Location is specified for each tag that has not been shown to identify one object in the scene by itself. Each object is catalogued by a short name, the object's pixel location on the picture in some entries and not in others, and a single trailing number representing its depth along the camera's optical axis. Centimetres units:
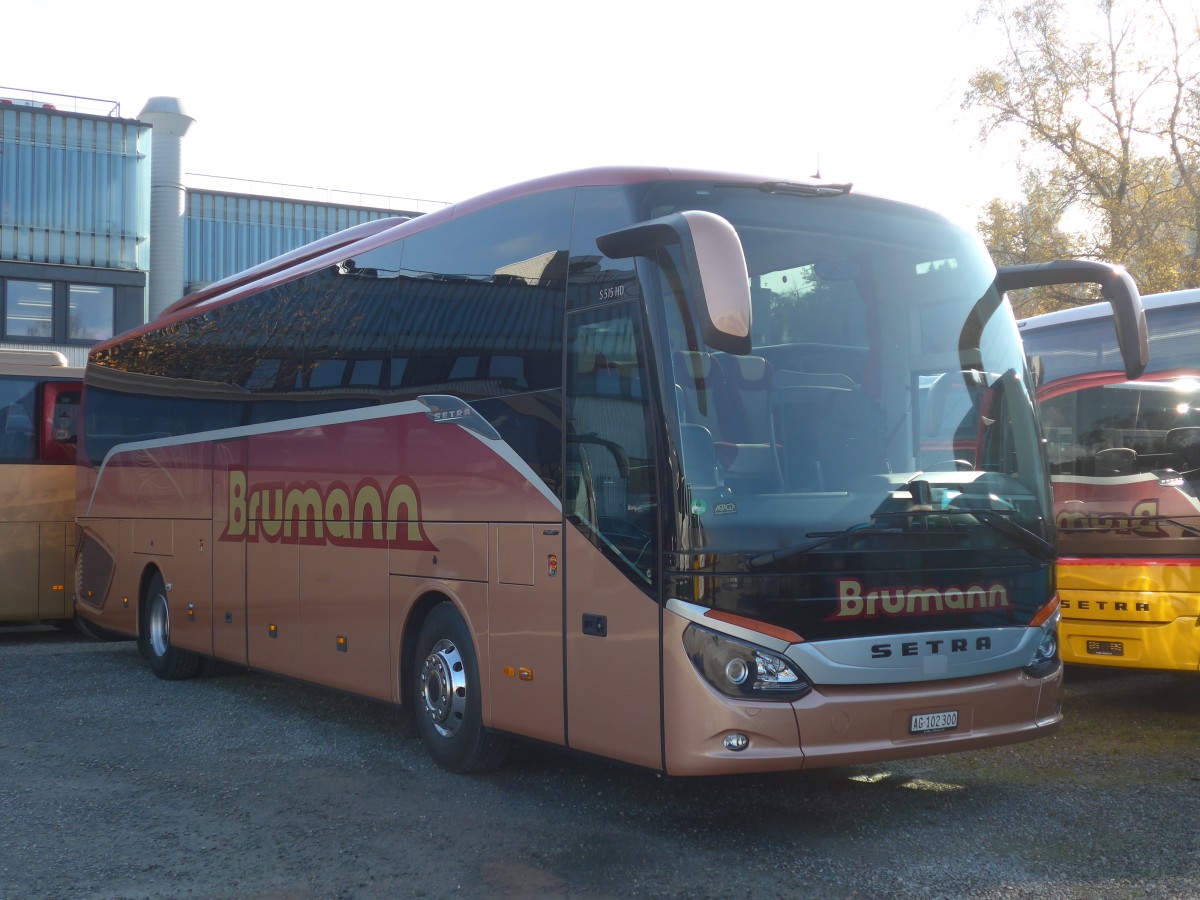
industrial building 3603
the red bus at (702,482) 569
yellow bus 838
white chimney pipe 3959
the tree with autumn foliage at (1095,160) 2641
